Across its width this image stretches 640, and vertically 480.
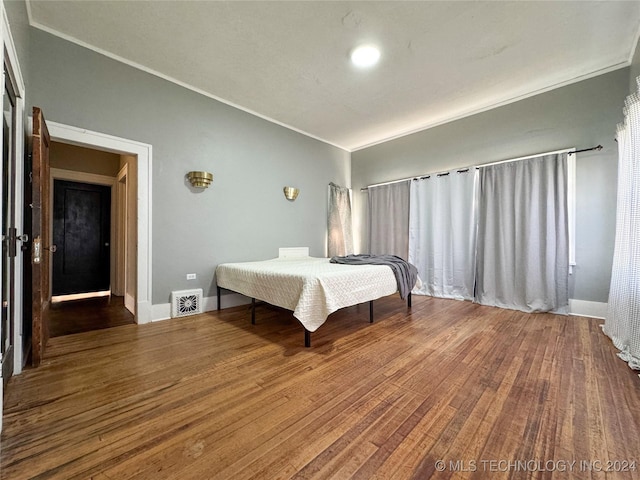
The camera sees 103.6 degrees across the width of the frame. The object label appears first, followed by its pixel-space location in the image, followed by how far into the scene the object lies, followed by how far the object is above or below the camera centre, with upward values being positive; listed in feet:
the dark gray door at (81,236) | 13.19 +0.16
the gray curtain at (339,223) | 15.89 +1.09
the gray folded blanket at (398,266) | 9.84 -1.06
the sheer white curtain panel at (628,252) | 6.16 -0.30
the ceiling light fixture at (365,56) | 8.11 +6.15
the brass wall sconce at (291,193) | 13.38 +2.53
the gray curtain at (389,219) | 14.65 +1.27
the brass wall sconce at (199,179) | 9.99 +2.45
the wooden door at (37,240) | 5.78 -0.02
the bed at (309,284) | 6.93 -1.43
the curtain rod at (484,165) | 9.43 +3.50
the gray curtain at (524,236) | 9.77 +0.19
